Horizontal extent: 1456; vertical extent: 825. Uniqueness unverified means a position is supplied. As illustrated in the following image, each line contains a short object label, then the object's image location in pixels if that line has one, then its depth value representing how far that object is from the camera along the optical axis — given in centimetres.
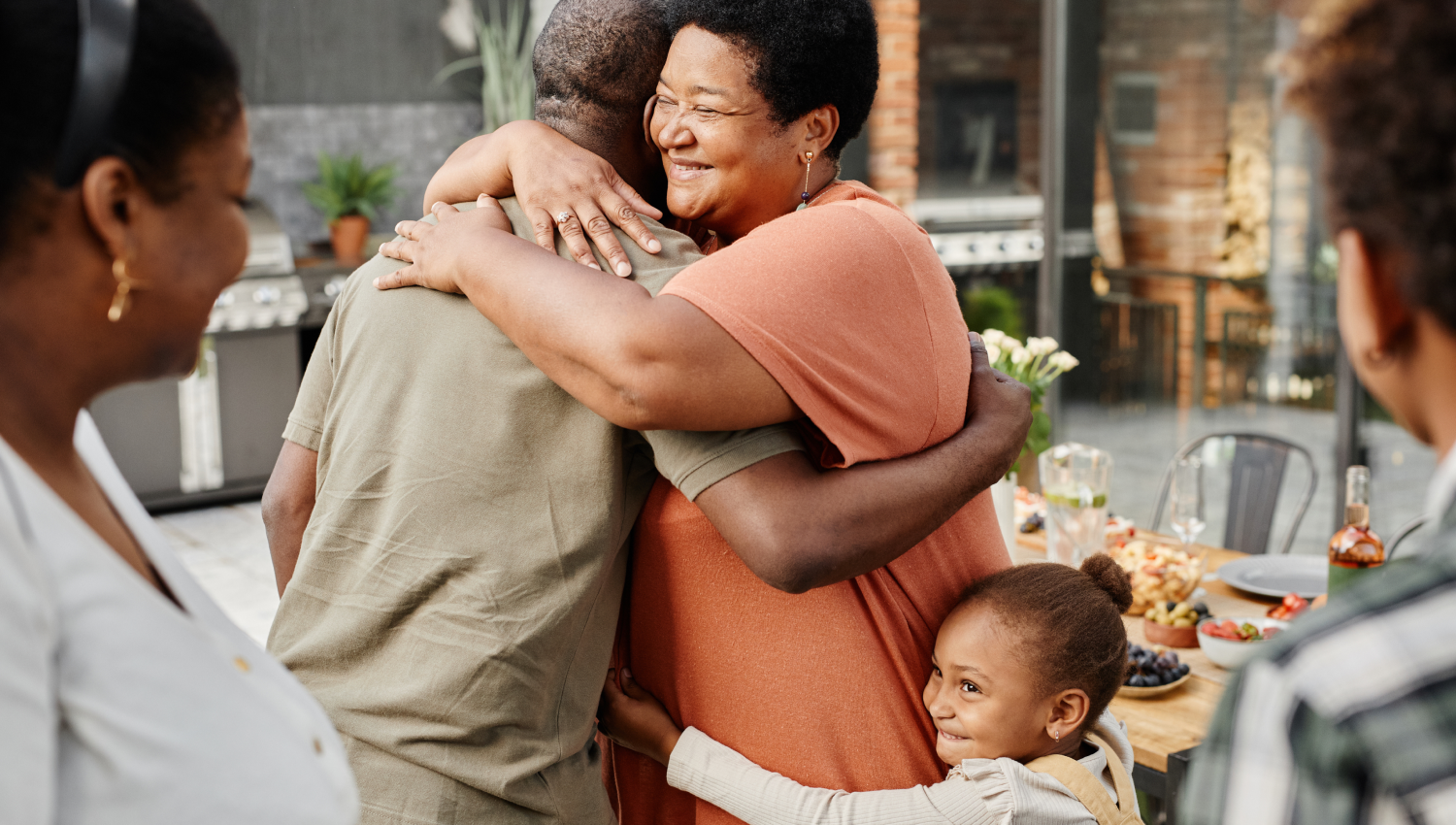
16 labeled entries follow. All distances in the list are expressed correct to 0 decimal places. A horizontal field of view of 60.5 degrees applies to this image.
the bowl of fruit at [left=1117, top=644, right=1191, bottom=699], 207
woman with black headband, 64
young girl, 125
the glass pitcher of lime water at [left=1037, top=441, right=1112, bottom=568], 258
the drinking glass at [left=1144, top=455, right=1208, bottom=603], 250
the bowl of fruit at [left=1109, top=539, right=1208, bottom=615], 249
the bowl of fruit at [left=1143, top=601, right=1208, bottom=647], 235
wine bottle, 204
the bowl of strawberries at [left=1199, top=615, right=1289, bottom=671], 217
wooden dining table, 188
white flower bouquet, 252
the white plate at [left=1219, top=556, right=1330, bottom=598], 264
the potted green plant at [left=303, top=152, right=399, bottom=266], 614
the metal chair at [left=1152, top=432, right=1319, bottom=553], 349
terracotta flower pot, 617
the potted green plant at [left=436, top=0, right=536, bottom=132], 667
